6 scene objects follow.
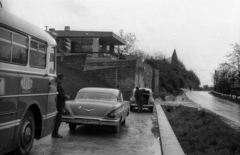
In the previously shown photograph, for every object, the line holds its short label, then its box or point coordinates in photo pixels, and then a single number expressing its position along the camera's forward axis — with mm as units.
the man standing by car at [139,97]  19016
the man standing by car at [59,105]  8685
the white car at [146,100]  19906
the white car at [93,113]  9305
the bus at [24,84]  5074
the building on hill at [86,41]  44250
